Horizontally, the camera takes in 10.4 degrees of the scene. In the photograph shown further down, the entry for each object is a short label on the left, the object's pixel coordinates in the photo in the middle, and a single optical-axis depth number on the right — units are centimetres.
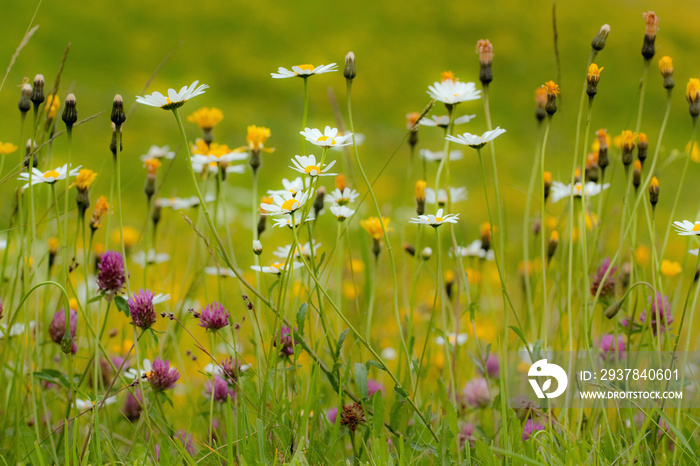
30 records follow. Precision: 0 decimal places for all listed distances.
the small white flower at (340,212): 211
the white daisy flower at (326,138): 205
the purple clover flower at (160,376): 207
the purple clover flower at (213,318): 207
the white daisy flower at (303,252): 216
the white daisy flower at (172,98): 204
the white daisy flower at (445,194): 222
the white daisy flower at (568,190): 217
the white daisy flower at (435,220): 205
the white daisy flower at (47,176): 209
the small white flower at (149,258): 224
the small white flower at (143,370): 212
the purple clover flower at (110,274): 210
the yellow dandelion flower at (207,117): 223
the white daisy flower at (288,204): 205
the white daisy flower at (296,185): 212
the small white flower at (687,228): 206
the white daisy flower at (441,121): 214
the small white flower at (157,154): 227
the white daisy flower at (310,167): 204
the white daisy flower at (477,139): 205
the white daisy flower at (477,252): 226
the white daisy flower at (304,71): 206
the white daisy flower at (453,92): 210
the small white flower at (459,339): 228
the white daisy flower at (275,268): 210
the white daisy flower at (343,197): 216
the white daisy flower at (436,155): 220
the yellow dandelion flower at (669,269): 225
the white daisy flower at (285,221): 207
